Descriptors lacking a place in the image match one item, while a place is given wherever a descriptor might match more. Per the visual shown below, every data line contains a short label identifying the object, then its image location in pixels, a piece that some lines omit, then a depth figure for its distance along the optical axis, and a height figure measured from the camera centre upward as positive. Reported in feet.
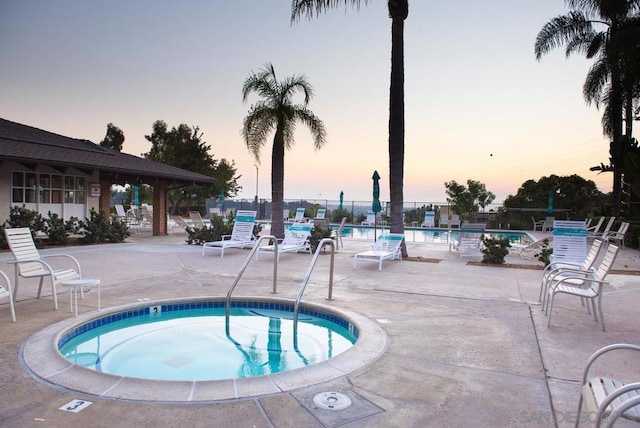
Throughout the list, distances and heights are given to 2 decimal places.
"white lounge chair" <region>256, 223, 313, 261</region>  38.07 -2.40
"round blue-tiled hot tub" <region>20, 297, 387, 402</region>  9.83 -4.24
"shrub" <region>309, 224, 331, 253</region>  41.45 -2.46
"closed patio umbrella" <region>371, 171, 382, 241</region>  50.62 +2.32
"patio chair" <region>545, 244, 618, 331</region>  15.57 -2.94
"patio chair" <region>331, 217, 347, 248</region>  42.11 -2.65
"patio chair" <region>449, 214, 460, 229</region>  70.28 -1.36
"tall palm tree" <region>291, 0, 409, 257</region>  36.70 +10.29
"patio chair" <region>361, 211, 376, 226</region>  83.61 -1.92
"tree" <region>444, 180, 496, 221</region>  75.66 +2.65
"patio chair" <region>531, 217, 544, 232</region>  73.86 -2.35
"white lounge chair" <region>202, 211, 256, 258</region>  39.24 -1.74
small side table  16.37 -2.89
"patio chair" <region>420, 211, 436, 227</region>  79.36 -1.55
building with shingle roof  42.80 +4.10
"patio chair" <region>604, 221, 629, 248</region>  40.02 -2.37
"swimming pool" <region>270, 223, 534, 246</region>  59.67 -3.83
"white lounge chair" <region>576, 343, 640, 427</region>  5.97 -3.15
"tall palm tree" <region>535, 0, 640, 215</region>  55.11 +23.15
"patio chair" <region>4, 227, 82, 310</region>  17.21 -2.15
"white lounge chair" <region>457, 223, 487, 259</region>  38.47 -2.63
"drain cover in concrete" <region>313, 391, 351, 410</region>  9.43 -4.33
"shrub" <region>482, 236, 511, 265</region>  33.63 -3.14
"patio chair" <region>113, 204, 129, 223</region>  61.29 -0.55
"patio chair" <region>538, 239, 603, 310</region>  18.31 -2.47
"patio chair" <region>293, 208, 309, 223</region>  60.40 -1.00
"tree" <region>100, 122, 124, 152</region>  135.03 +22.76
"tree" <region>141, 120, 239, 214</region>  108.68 +13.86
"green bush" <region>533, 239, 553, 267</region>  32.82 -3.46
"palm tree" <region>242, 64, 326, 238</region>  42.70 +9.38
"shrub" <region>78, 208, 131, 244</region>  43.19 -2.22
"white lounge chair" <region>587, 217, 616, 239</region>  42.18 -2.50
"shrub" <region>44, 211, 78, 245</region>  40.88 -2.09
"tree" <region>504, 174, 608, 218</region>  81.00 +3.19
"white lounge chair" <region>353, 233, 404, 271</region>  33.96 -2.89
